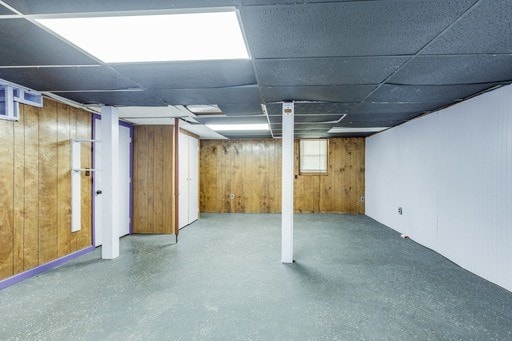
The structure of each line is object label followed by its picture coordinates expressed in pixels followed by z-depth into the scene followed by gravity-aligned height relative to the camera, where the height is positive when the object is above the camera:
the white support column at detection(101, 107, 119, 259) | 4.12 -0.14
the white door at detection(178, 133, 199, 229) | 6.32 -0.26
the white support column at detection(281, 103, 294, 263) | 3.92 -0.22
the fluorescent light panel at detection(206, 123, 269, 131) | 5.97 +0.92
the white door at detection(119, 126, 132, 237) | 5.39 -0.22
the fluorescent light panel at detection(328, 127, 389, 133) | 6.52 +0.93
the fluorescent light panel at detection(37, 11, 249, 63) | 1.79 +0.93
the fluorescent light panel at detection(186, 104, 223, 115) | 4.32 +0.95
